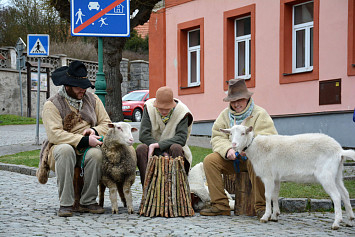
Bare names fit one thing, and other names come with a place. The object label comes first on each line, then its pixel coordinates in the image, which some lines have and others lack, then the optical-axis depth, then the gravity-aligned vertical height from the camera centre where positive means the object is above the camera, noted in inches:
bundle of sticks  283.9 -41.2
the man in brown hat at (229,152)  286.4 -23.9
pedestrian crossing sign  655.8 +68.6
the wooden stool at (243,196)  290.5 -45.0
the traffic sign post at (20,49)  1066.7 +104.9
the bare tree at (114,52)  645.3 +58.3
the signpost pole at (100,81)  382.6 +15.8
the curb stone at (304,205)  304.2 -51.4
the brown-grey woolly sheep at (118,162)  290.2 -28.2
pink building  556.7 +54.3
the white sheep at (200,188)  305.1 -43.2
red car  1188.6 -1.3
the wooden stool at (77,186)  298.2 -41.1
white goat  252.4 -24.4
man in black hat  288.5 -15.5
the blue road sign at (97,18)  355.9 +53.4
